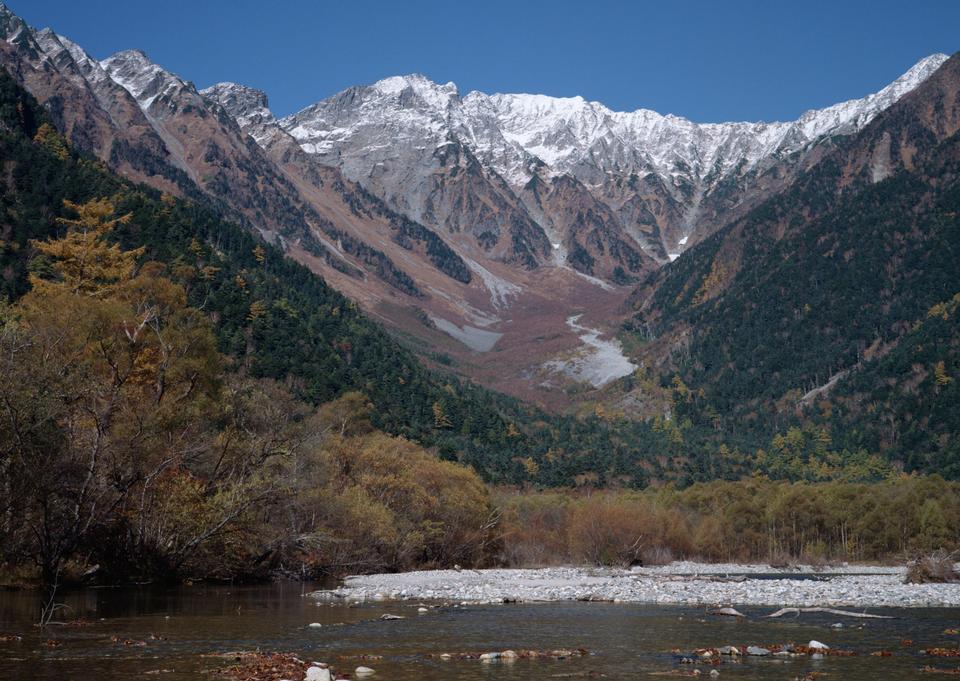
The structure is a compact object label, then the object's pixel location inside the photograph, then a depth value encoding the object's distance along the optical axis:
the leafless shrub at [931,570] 61.75
